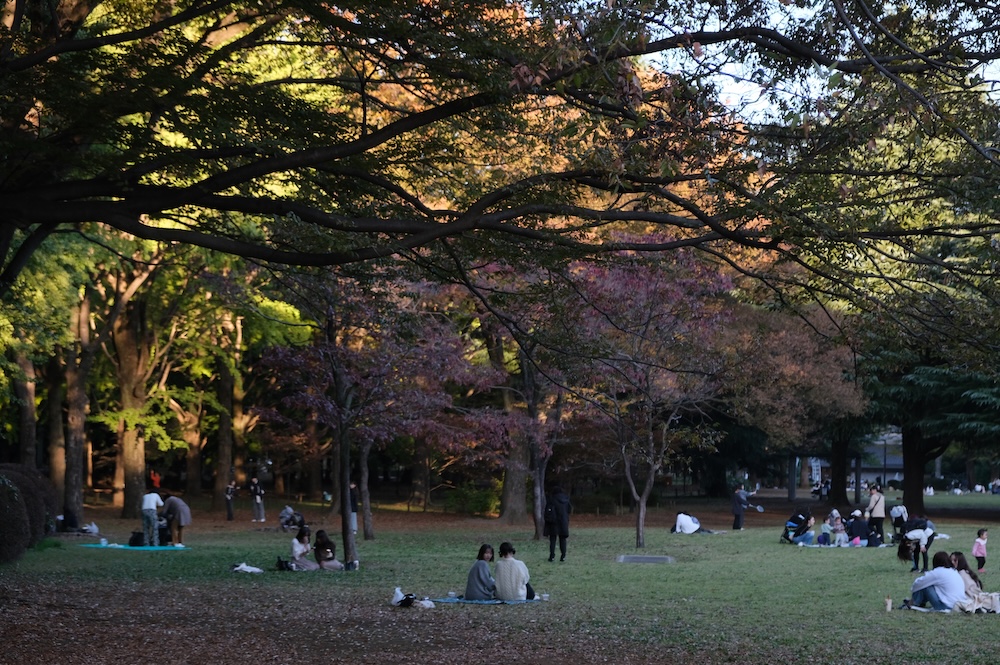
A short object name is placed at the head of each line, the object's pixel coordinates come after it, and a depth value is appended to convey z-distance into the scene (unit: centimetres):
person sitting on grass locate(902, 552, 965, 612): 1428
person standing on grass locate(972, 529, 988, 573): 1936
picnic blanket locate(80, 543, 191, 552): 2395
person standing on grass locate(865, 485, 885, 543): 2625
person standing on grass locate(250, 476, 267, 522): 3572
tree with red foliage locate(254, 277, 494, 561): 1953
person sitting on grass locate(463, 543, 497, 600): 1487
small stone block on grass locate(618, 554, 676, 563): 2219
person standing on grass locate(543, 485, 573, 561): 2131
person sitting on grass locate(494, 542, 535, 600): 1468
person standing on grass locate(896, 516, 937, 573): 1953
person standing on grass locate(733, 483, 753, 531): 3406
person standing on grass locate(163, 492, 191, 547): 2556
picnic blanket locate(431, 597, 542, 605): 1462
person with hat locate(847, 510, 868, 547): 2642
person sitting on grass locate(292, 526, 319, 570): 1923
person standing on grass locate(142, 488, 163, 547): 2503
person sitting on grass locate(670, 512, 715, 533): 3155
